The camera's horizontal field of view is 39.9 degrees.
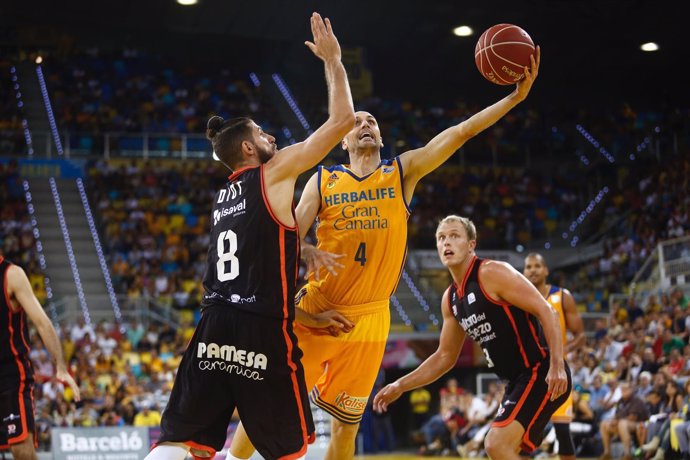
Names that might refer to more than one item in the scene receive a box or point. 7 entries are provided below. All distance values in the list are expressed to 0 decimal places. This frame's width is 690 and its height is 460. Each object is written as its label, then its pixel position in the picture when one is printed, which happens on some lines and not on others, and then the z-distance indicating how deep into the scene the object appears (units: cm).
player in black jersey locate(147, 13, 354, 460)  450
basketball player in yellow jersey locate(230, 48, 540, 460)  582
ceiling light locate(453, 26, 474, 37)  2427
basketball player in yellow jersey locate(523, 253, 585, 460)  820
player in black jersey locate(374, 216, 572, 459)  603
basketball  586
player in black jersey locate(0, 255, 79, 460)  650
